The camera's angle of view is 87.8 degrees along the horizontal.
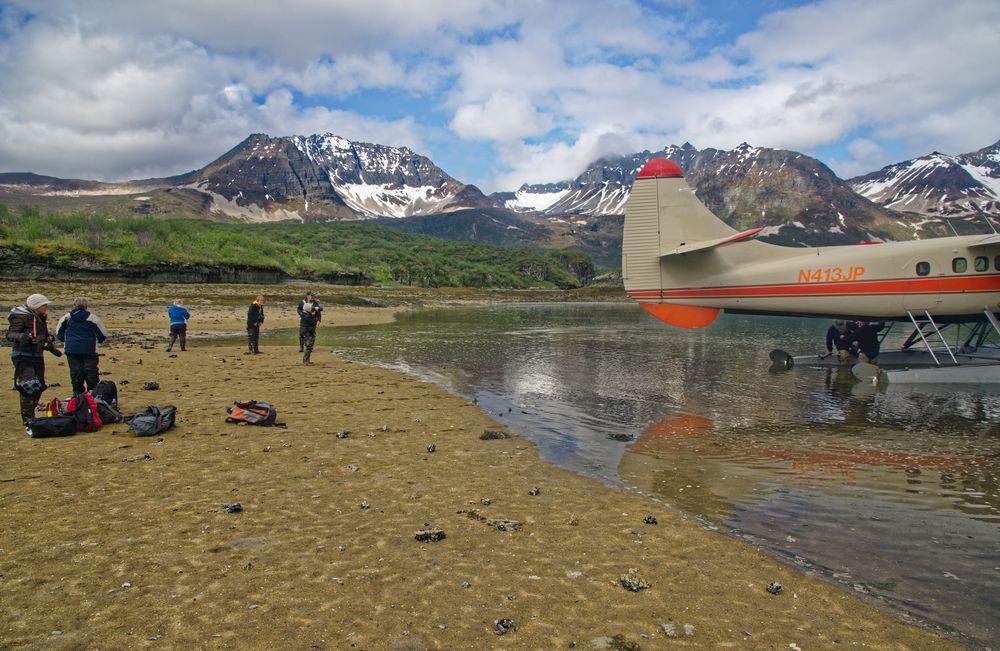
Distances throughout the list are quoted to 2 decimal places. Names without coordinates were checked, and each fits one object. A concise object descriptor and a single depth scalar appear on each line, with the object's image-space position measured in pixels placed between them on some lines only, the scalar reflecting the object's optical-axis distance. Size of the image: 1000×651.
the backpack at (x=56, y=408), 10.12
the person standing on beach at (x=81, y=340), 11.59
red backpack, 10.20
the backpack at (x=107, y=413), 10.71
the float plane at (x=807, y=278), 19.95
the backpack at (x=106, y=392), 11.01
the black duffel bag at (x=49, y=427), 9.62
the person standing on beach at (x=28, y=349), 10.24
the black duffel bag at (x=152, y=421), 10.04
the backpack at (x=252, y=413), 11.29
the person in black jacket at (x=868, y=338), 23.09
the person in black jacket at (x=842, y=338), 23.36
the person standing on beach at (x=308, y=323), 22.00
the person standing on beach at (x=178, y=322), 23.92
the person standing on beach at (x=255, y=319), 22.72
